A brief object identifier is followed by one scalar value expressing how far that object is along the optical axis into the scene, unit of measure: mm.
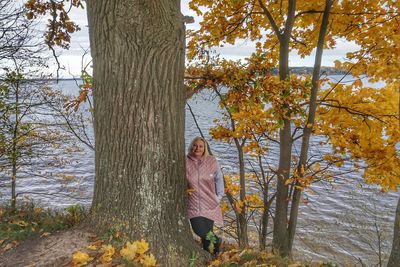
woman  4273
